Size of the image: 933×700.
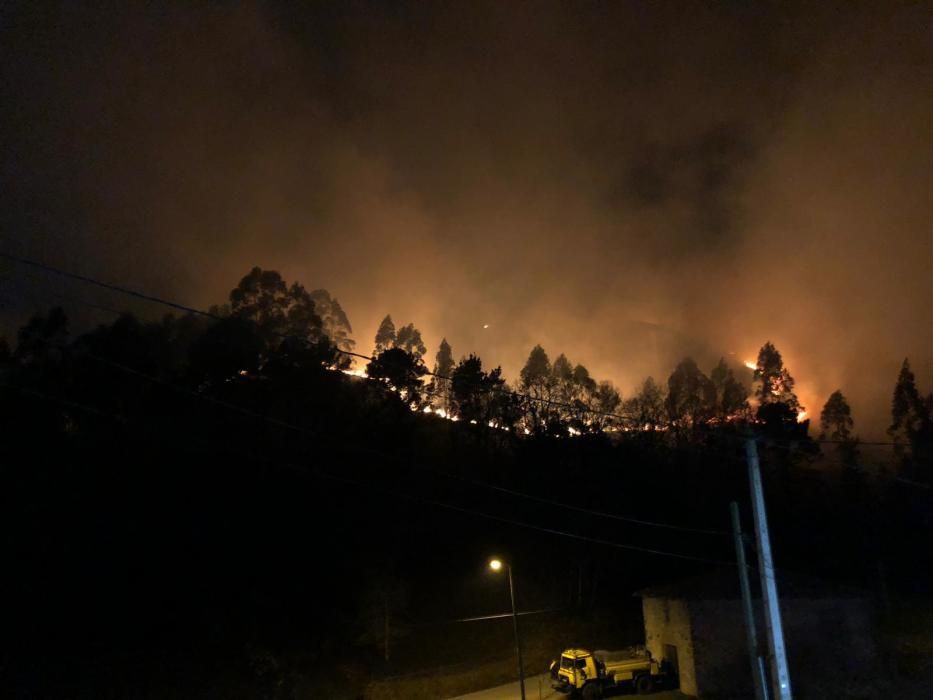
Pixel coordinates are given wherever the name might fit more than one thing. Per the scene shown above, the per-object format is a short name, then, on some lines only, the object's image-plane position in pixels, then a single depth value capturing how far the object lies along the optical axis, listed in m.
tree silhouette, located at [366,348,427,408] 40.28
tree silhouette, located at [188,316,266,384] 33.08
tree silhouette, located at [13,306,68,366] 31.67
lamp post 21.91
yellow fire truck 25.20
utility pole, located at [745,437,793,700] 12.34
